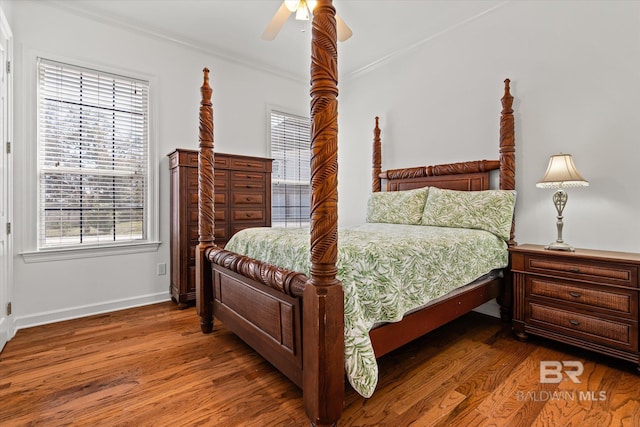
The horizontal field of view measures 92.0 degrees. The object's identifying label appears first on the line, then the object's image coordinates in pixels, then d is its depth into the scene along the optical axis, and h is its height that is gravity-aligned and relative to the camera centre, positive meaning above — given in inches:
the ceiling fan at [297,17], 83.3 +56.0
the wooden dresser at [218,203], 117.4 +4.6
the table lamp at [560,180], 85.7 +8.7
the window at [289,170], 166.4 +24.3
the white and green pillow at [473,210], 98.6 +0.8
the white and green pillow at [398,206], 120.4 +2.6
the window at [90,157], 106.8 +21.3
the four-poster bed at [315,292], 50.9 -17.8
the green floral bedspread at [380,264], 54.7 -11.6
